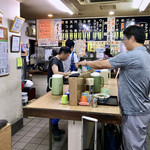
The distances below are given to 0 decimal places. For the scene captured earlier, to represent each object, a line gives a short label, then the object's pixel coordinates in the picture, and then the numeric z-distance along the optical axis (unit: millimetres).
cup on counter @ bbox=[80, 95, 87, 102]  2310
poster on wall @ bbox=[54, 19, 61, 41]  6312
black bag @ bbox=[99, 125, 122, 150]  2945
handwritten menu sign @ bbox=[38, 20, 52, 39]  6332
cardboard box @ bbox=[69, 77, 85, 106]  2258
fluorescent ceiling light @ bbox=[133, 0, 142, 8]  4480
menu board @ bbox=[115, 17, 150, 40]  6020
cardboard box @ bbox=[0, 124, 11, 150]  1648
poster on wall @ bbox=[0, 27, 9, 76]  3590
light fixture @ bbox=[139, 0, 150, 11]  4225
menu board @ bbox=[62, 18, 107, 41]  6203
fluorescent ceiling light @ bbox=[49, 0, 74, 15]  4189
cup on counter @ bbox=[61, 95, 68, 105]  2299
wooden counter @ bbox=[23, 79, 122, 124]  1975
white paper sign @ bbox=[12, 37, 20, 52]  4019
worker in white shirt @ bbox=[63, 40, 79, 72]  5191
